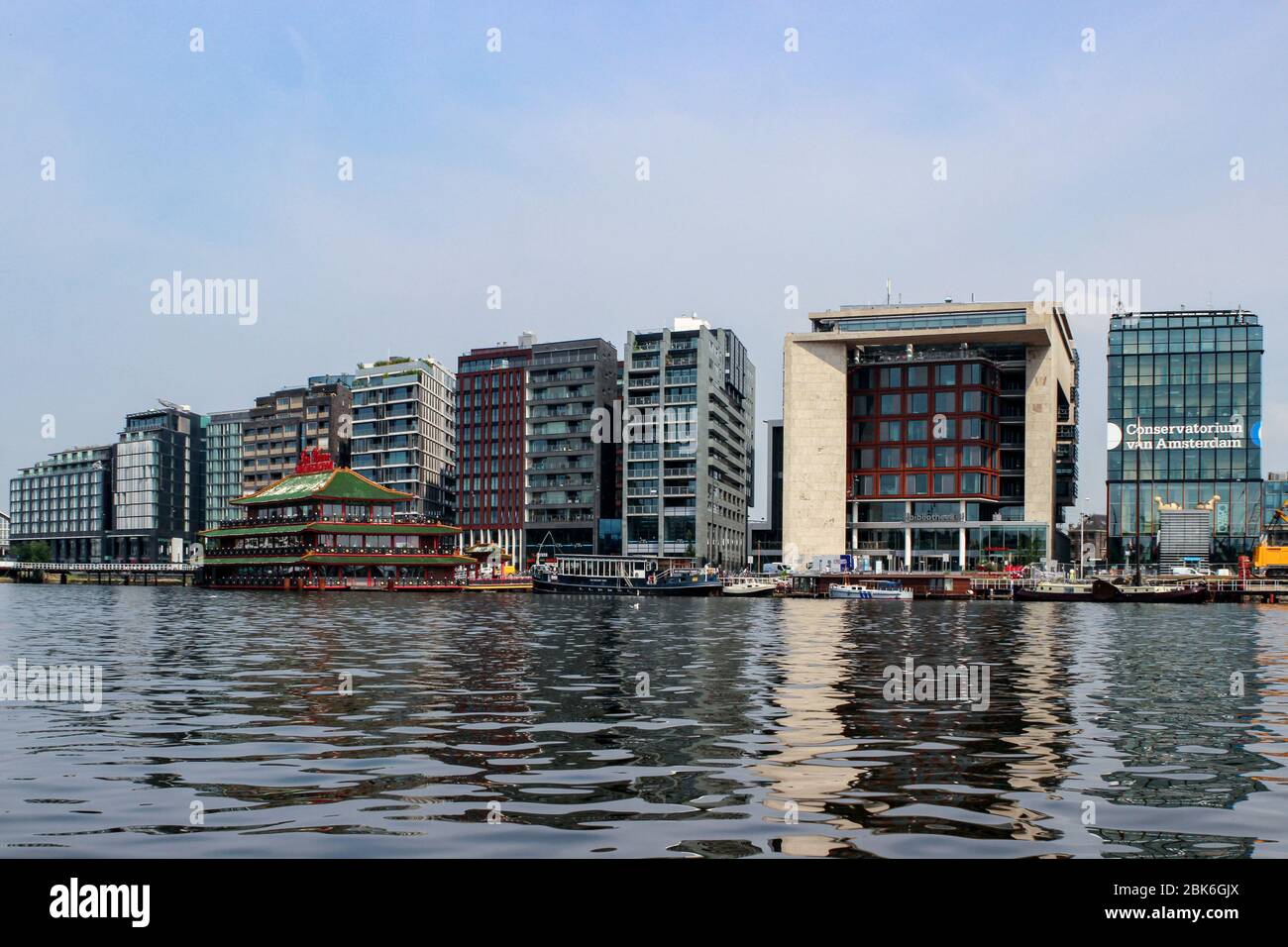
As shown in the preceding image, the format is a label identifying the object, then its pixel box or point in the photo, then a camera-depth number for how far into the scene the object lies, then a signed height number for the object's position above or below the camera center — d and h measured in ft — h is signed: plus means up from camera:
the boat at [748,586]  541.34 -36.62
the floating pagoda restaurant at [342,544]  550.36 -17.82
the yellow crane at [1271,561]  551.59 -24.80
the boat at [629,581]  529.45 -34.38
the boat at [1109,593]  478.06 -35.28
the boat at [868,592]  508.12 -36.75
